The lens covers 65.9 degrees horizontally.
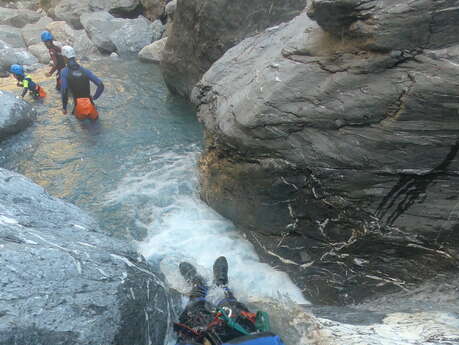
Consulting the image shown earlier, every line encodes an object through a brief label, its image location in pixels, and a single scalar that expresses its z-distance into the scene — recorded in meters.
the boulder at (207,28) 7.07
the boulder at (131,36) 13.89
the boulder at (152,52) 12.24
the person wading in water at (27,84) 8.51
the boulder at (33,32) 15.24
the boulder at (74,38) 13.83
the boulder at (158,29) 14.56
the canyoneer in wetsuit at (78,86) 6.95
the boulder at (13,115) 7.47
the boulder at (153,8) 15.36
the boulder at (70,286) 2.24
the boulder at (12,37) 14.84
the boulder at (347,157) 3.01
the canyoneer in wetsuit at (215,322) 3.04
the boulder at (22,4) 21.58
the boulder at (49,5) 18.65
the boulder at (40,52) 13.09
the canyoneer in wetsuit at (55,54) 9.18
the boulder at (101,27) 13.56
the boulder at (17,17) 17.56
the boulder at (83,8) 16.23
